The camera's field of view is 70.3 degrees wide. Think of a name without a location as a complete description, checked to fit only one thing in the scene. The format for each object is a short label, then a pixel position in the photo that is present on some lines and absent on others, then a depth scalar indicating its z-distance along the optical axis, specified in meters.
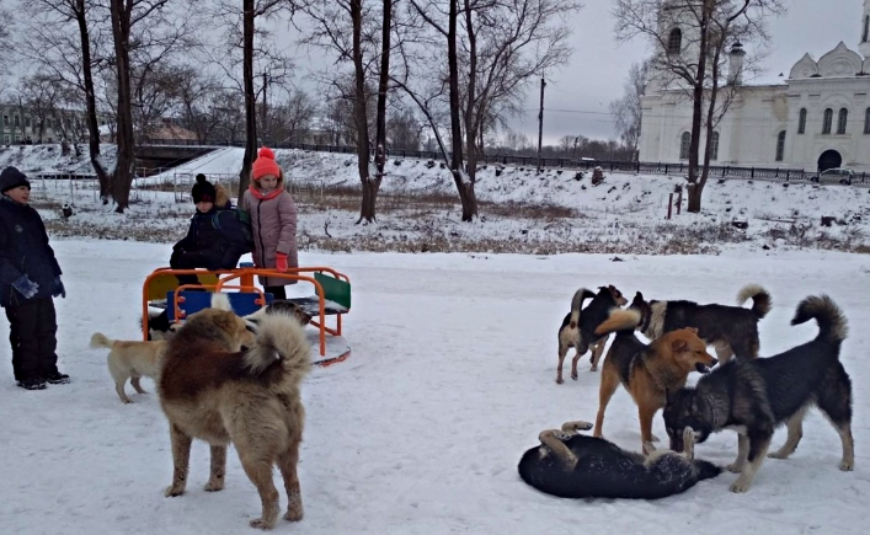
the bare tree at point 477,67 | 24.14
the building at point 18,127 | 98.68
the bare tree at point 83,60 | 24.72
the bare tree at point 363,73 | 22.08
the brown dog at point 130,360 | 5.64
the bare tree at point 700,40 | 27.50
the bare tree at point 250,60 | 20.81
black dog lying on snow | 4.11
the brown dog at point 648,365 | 4.70
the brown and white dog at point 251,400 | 3.49
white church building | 53.56
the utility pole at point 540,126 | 53.91
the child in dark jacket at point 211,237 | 6.95
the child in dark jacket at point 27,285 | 5.86
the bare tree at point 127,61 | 23.88
